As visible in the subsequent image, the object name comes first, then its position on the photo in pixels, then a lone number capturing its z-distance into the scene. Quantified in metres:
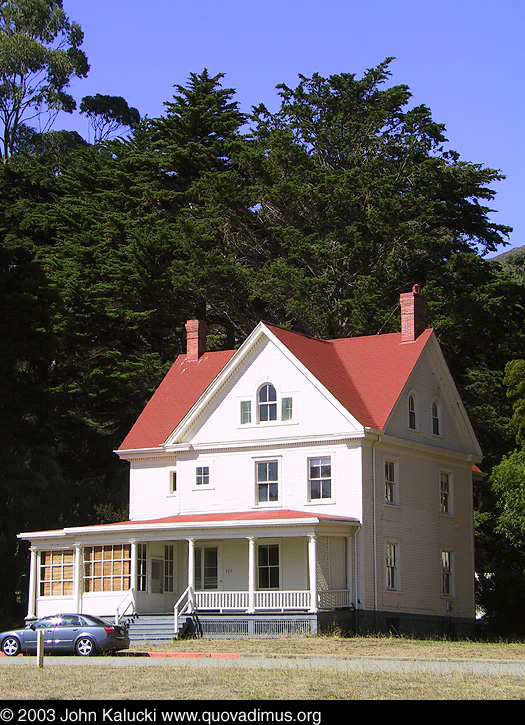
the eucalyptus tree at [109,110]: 104.25
